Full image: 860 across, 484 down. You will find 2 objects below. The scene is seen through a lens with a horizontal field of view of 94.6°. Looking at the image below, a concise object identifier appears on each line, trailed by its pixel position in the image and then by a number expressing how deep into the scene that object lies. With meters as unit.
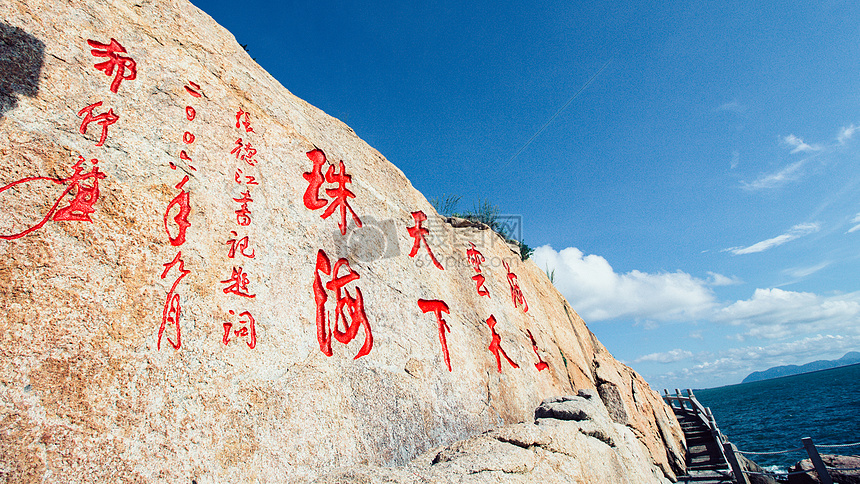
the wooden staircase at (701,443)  10.40
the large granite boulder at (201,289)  2.58
